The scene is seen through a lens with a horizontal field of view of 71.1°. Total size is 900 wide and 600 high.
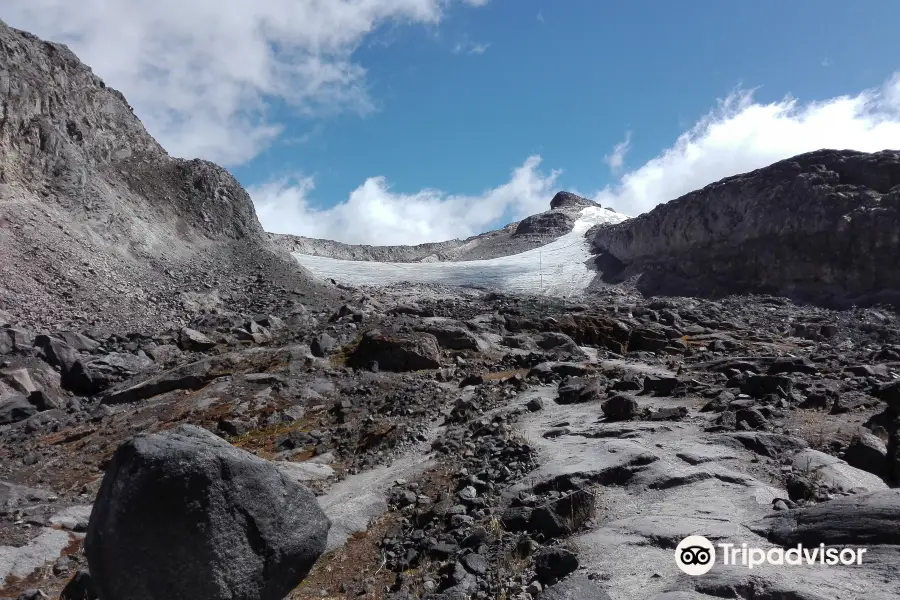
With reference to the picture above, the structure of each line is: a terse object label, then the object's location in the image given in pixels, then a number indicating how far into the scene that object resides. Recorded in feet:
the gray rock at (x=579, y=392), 40.16
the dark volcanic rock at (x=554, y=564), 18.63
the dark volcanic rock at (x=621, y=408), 33.72
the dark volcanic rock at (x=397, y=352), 53.78
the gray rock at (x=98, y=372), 53.06
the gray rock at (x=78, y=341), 57.67
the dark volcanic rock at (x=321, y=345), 58.18
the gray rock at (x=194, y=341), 63.52
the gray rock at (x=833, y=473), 22.11
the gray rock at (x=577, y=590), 16.31
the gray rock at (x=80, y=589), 21.36
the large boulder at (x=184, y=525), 16.11
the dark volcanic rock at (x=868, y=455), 23.97
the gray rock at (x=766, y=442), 25.89
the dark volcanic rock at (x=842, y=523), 16.88
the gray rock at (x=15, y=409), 46.09
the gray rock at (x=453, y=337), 60.13
